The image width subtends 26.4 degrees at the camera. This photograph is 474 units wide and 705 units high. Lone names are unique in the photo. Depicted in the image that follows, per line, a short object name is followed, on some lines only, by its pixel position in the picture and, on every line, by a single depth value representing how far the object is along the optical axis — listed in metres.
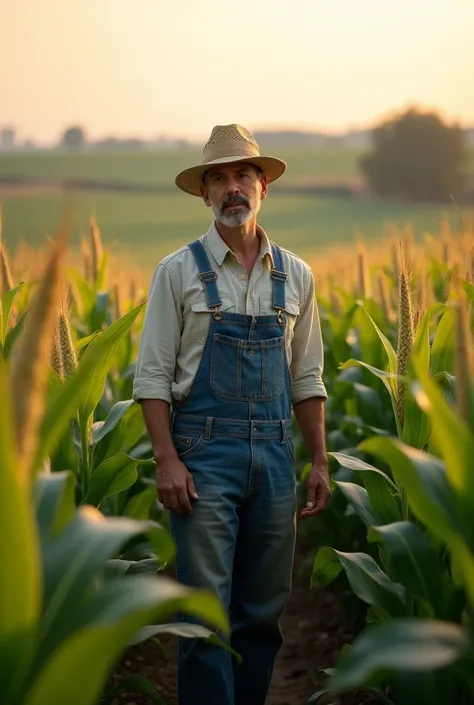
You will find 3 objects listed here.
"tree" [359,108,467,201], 50.19
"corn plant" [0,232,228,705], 2.09
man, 3.82
